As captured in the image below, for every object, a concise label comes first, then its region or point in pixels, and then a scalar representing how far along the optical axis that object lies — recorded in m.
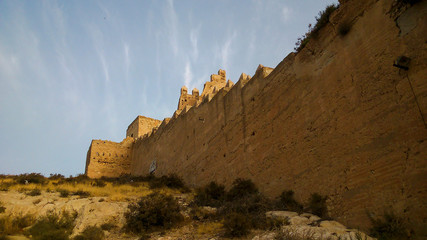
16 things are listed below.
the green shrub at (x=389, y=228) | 5.34
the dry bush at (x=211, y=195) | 10.51
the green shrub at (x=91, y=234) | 7.98
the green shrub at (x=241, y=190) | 10.17
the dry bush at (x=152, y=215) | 8.55
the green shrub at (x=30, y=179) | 13.81
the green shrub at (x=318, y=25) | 8.28
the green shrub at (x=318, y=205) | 7.23
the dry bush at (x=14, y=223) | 8.30
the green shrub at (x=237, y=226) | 7.06
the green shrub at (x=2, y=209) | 9.49
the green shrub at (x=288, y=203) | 7.96
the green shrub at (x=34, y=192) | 11.18
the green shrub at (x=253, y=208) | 7.38
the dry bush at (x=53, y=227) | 7.97
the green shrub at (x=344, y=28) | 7.58
